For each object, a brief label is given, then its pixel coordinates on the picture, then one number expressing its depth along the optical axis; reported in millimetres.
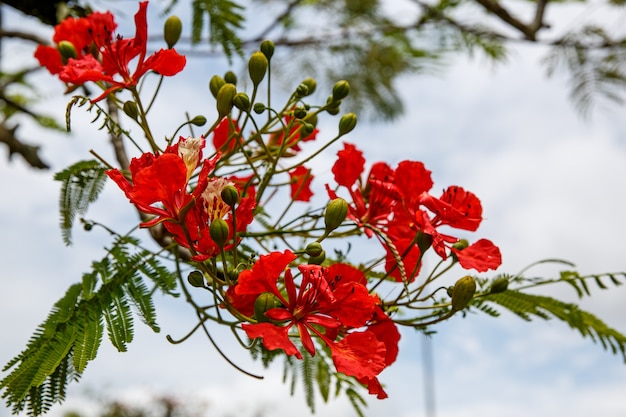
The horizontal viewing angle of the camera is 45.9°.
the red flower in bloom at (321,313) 742
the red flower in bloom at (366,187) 973
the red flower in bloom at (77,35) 1146
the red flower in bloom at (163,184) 771
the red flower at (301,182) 1078
